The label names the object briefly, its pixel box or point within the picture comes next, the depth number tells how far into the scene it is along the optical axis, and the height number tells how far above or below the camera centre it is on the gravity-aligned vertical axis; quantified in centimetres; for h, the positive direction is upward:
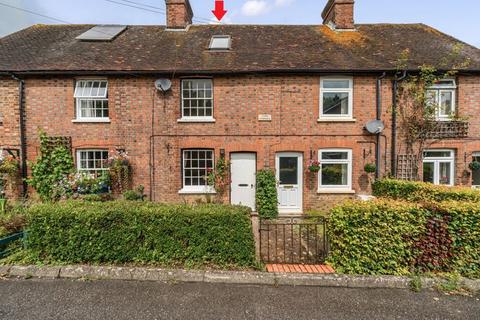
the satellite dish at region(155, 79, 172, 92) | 846 +259
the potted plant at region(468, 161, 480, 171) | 843 -46
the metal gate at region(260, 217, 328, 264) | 459 -221
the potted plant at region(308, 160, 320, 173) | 827 -48
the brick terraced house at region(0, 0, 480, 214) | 860 +124
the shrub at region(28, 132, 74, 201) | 834 -54
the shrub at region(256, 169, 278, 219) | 828 -151
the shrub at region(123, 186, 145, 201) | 800 -147
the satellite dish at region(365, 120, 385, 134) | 842 +100
